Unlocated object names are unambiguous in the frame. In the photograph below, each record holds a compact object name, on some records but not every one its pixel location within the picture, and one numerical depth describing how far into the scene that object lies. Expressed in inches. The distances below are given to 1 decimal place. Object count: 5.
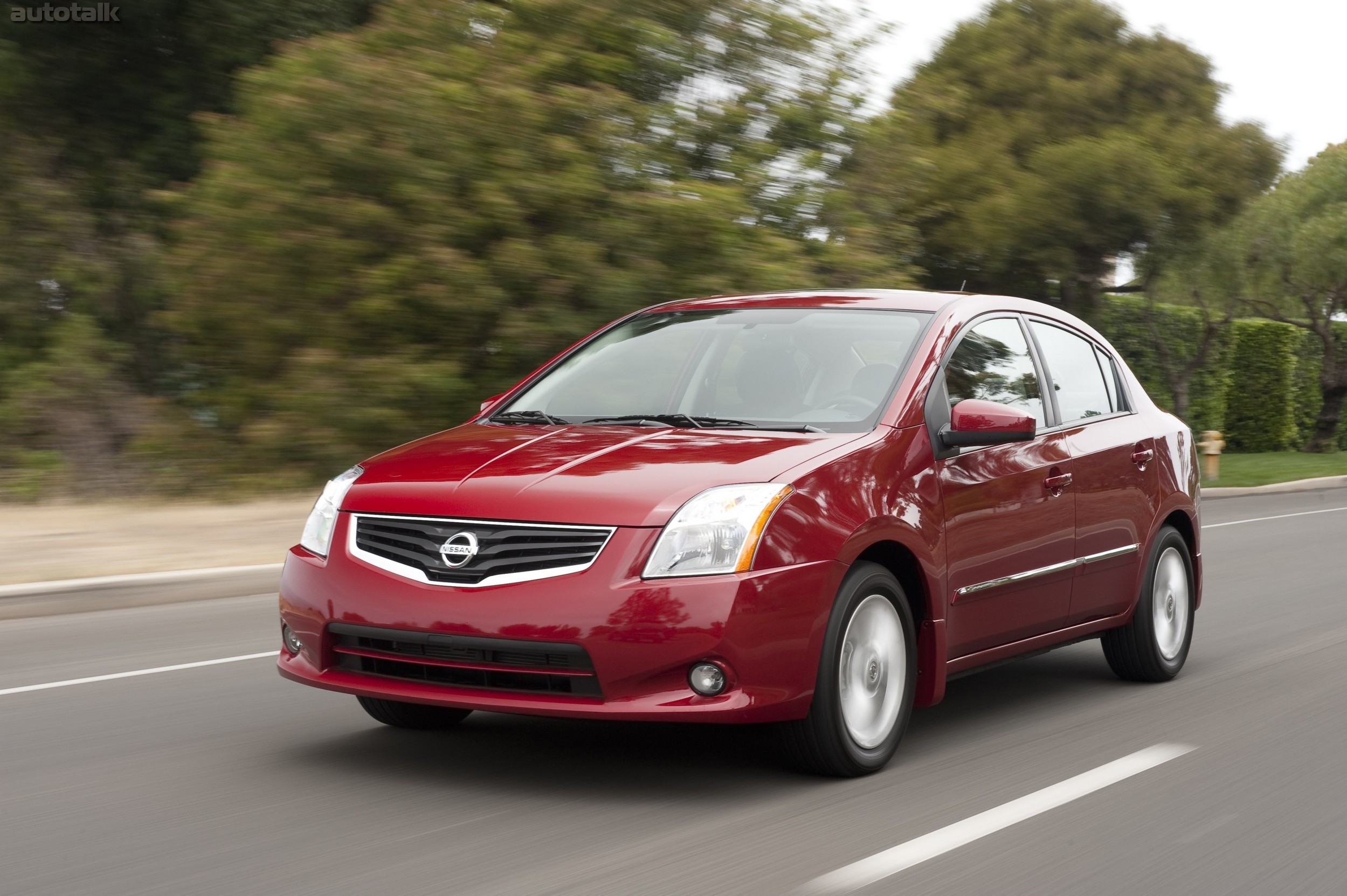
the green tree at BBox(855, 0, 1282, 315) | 946.7
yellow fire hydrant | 981.2
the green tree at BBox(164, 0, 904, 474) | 549.6
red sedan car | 188.2
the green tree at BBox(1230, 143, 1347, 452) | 1170.6
